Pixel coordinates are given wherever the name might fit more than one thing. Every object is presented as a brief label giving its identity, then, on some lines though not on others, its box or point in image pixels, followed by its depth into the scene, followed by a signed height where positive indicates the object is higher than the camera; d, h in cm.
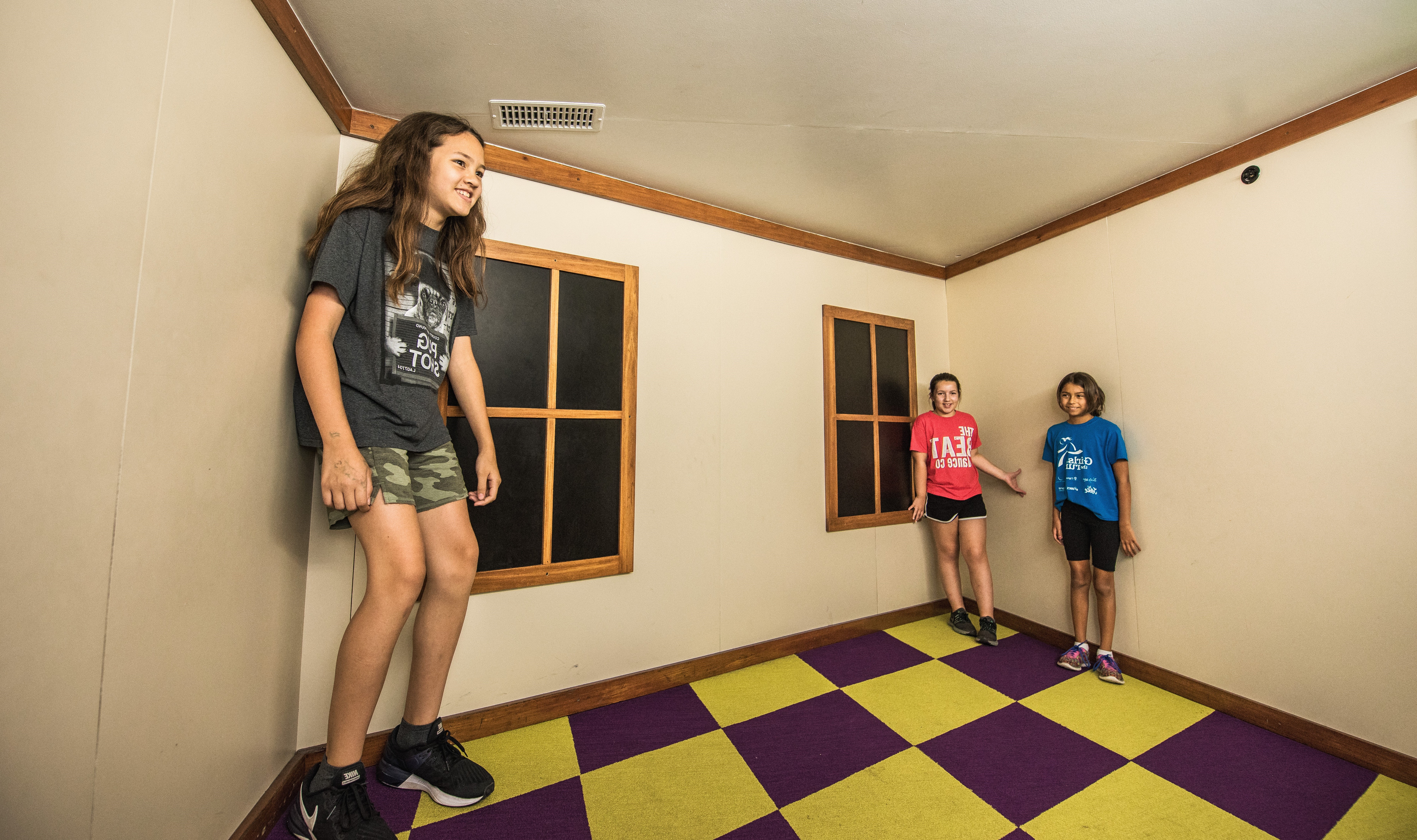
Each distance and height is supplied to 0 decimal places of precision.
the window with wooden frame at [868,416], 276 +23
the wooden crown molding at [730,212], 147 +120
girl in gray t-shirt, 121 +9
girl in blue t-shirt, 228 -22
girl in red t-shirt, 281 -17
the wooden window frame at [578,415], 188 +14
